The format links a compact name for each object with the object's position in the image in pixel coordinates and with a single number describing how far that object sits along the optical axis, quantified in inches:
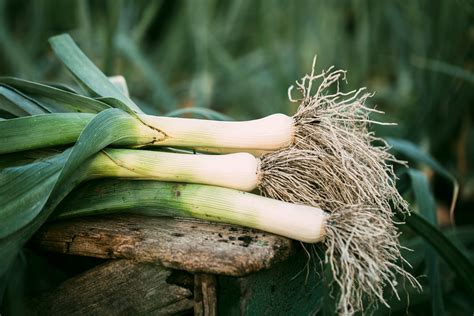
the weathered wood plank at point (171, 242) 39.0
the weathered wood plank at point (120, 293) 41.6
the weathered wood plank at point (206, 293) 40.3
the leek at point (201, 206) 40.3
